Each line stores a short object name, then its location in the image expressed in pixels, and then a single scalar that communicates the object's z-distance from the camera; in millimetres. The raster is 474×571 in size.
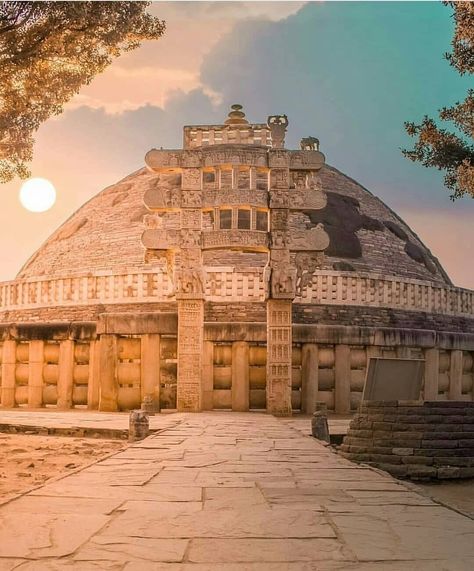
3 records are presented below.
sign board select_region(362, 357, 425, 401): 9805
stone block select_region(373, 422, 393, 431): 8703
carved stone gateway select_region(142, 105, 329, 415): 13688
